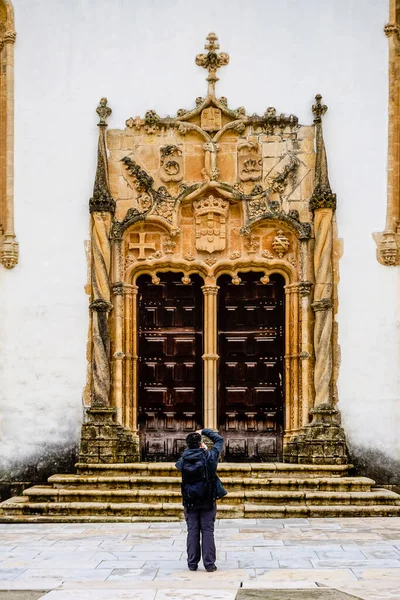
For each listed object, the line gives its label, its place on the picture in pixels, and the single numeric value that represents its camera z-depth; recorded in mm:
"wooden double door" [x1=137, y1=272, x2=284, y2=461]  12320
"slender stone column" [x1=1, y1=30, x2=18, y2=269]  12211
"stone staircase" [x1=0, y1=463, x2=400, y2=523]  10648
